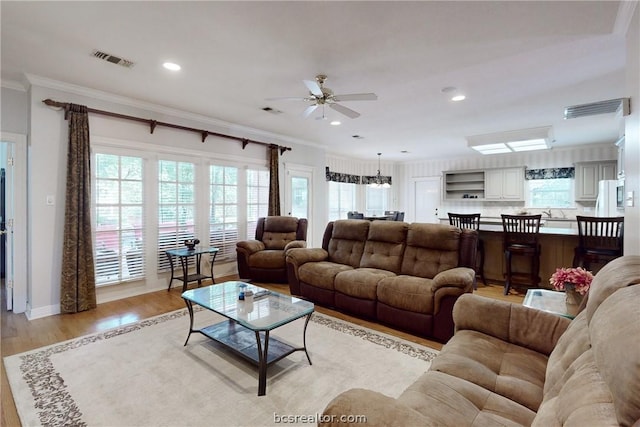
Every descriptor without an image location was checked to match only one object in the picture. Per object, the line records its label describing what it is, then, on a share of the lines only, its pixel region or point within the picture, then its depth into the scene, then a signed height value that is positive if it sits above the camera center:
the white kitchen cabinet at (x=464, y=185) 8.27 +0.71
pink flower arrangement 2.01 -0.46
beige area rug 1.92 -1.25
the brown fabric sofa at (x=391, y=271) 2.90 -0.70
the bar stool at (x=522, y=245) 4.22 -0.48
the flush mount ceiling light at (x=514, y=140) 5.40 +1.28
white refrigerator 5.26 +0.21
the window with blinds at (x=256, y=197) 5.74 +0.23
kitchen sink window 7.07 +0.54
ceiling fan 3.01 +1.17
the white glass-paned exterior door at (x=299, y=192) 6.48 +0.39
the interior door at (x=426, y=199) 9.17 +0.34
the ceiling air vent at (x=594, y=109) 3.44 +1.19
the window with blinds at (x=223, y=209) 5.19 +0.01
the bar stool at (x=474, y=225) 4.81 -0.24
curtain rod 3.56 +1.23
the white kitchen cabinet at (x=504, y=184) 7.59 +0.66
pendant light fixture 8.53 +0.76
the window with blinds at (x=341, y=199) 8.40 +0.31
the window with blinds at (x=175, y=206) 4.55 +0.05
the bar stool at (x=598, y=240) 3.64 -0.36
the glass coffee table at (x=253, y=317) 2.18 -0.81
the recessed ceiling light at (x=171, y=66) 3.10 +1.46
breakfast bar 4.28 -0.60
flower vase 2.01 -0.60
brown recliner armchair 4.77 -0.62
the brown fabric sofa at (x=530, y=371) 0.75 -0.65
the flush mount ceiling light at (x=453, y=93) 3.69 +1.45
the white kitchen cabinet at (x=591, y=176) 6.46 +0.74
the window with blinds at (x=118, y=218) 3.95 -0.12
